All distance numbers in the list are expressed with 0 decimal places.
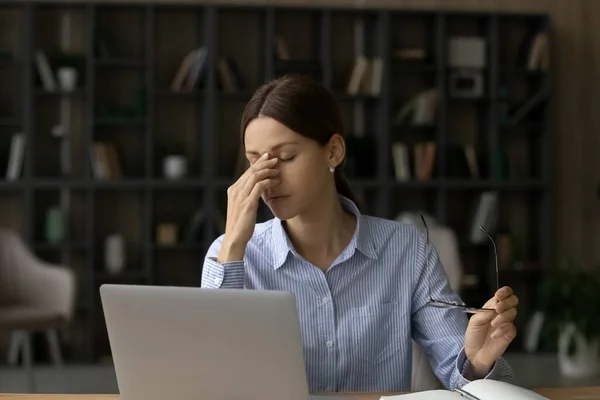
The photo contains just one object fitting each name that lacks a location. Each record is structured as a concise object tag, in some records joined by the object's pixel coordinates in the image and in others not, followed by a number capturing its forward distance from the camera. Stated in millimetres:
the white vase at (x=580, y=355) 10391
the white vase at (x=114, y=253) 10974
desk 3411
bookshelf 10902
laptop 2774
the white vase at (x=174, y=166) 10981
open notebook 2961
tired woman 3839
